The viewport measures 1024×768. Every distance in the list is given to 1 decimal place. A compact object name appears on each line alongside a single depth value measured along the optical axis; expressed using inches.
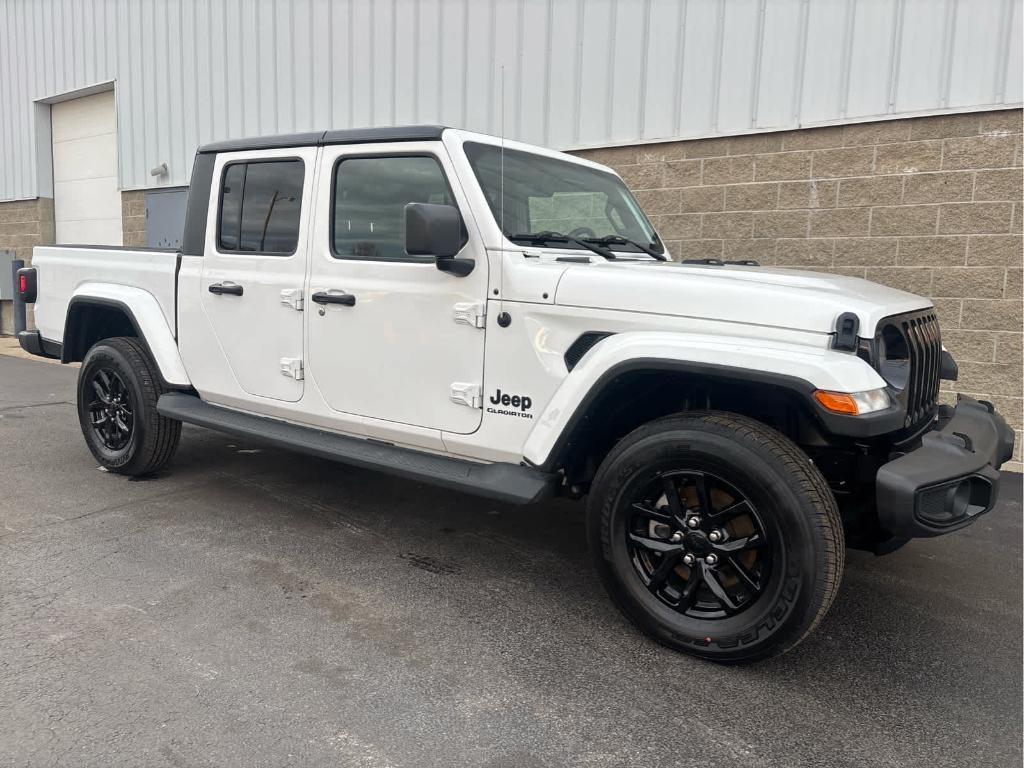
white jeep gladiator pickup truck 103.0
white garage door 490.0
